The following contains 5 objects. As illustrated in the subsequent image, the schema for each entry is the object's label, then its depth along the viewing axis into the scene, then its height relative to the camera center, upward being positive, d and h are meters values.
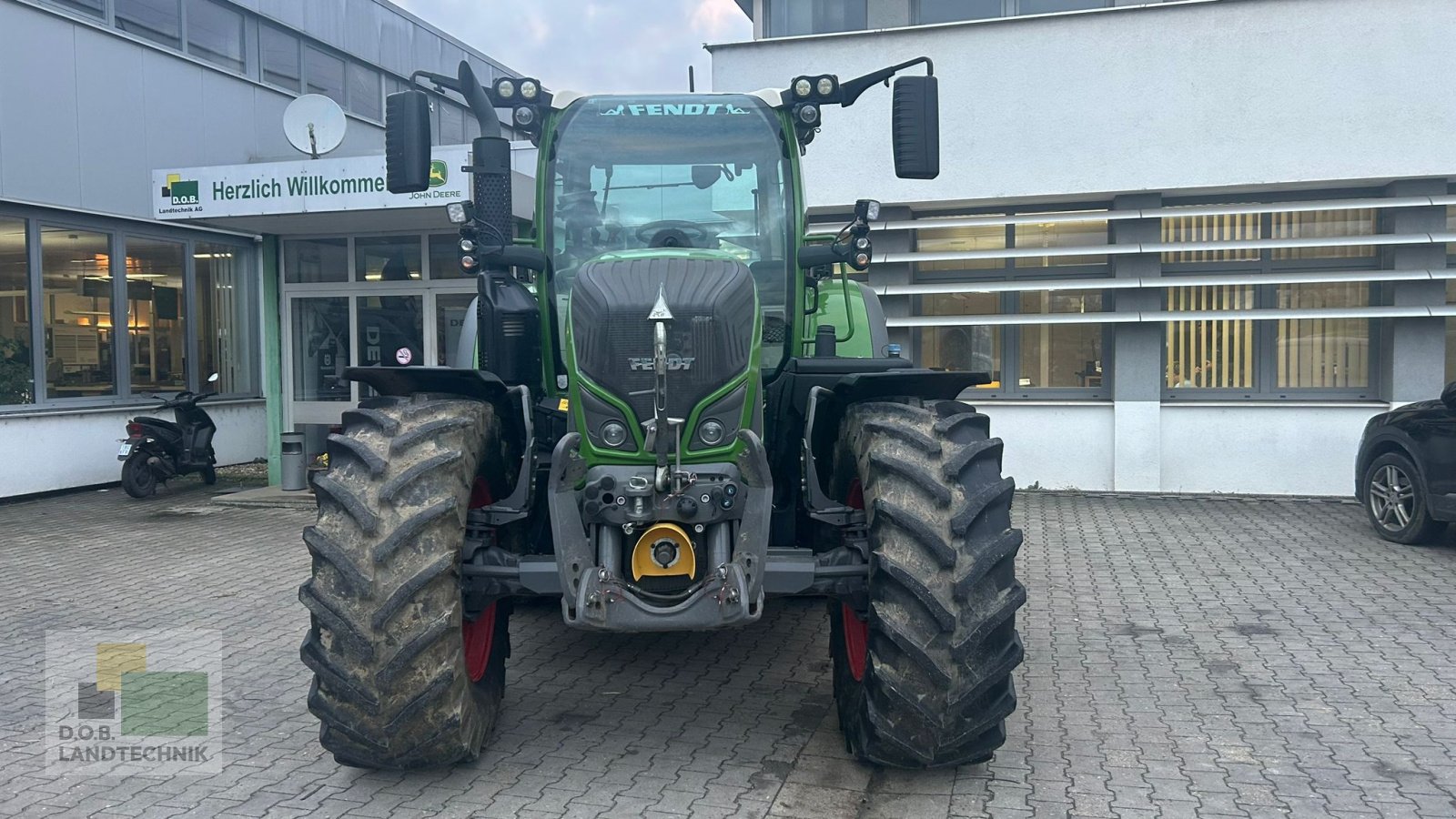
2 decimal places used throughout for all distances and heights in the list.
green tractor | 4.02 -0.50
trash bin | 12.65 -1.10
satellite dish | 12.32 +2.50
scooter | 12.66 -0.93
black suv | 8.80 -0.92
